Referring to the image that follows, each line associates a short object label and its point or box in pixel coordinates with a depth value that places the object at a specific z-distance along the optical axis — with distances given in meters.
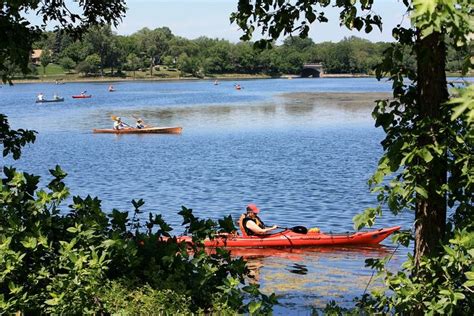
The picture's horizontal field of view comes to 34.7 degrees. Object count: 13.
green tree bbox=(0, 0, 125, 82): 7.02
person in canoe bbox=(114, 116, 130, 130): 47.83
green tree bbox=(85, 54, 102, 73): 147.62
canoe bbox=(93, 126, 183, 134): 47.74
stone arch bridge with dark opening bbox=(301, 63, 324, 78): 187.45
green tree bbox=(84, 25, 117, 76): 137.10
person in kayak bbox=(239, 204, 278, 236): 19.19
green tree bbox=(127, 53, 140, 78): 159.00
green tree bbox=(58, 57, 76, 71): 147.62
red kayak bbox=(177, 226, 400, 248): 18.95
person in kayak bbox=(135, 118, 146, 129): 47.91
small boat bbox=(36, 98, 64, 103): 79.14
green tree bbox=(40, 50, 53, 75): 143.96
